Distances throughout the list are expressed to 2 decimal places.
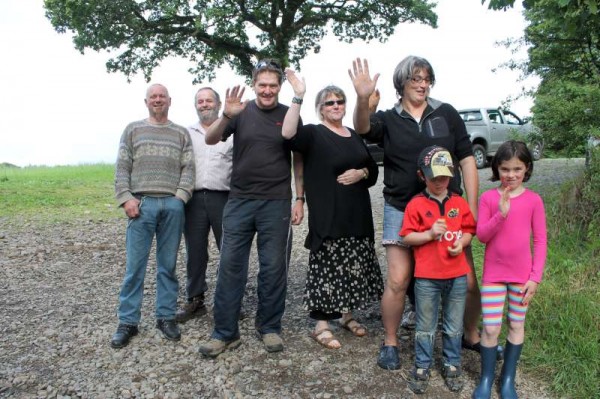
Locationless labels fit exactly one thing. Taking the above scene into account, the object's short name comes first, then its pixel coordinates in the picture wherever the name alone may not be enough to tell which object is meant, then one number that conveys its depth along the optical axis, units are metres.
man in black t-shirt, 3.93
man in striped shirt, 4.60
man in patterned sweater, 4.21
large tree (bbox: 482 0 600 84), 5.32
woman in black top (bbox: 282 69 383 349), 4.01
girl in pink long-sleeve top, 3.27
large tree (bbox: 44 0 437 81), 16.61
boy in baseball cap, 3.38
